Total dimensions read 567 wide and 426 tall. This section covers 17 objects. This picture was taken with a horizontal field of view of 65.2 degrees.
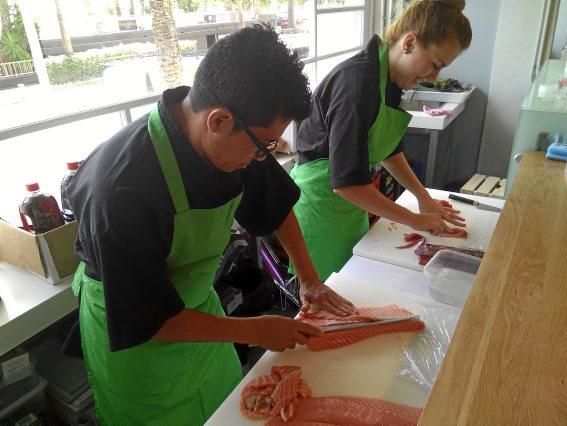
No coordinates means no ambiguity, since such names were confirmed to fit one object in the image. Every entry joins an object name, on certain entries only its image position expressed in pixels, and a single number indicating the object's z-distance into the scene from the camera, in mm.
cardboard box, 1439
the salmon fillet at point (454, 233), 1622
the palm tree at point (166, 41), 2197
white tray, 3543
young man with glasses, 786
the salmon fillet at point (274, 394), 931
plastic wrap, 1031
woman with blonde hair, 1362
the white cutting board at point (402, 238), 1540
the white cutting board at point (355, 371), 970
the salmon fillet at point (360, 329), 1105
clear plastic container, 1295
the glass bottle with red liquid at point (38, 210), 1477
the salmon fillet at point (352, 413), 897
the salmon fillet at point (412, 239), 1604
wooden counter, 587
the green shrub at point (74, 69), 1873
